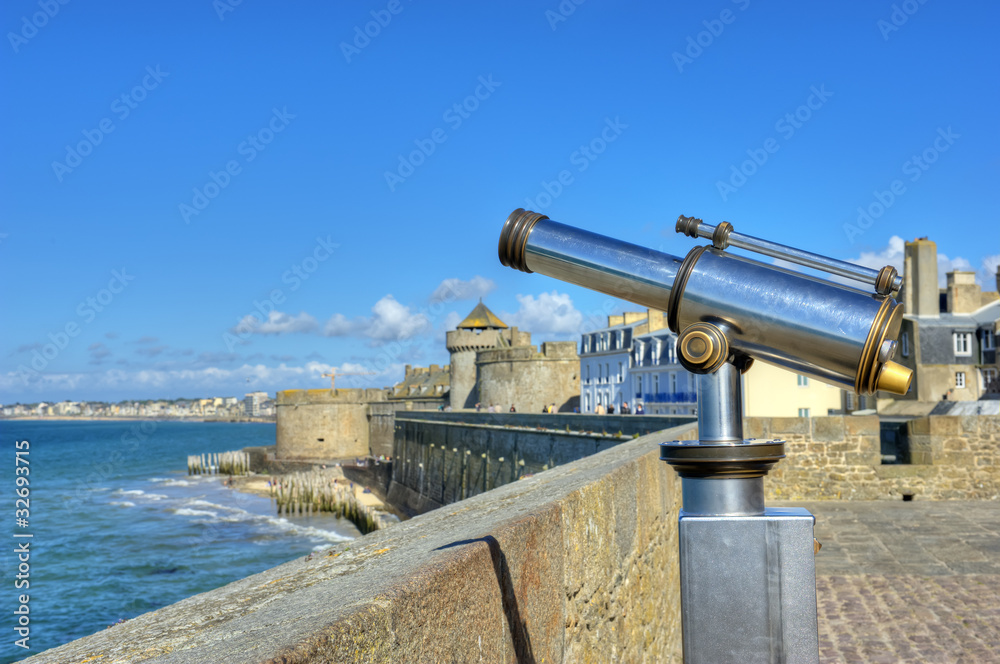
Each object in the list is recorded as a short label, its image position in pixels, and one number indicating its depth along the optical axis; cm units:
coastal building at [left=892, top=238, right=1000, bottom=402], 3141
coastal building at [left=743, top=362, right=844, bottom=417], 2252
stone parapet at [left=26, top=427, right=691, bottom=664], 148
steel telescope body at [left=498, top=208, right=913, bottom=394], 162
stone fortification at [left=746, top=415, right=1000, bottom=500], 1198
